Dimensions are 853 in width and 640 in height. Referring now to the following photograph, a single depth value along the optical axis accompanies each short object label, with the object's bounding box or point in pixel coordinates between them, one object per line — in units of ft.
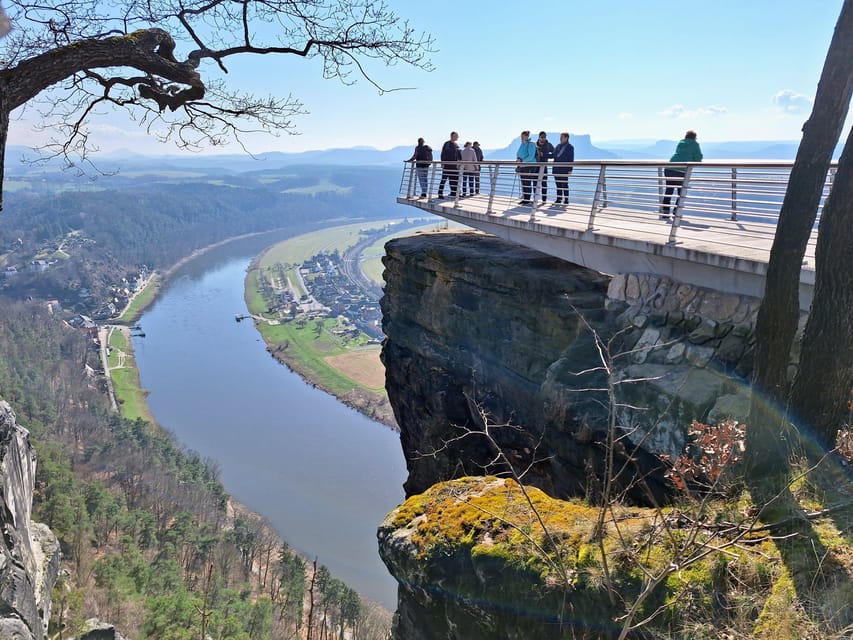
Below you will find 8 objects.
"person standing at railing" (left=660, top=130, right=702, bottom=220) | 36.27
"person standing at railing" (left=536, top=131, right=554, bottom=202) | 46.34
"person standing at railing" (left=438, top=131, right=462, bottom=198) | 52.13
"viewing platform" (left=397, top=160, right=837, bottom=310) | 25.03
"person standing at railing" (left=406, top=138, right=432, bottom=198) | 54.24
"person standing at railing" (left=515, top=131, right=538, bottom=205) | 46.50
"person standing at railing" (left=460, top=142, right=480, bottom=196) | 53.88
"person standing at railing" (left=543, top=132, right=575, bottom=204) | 43.07
